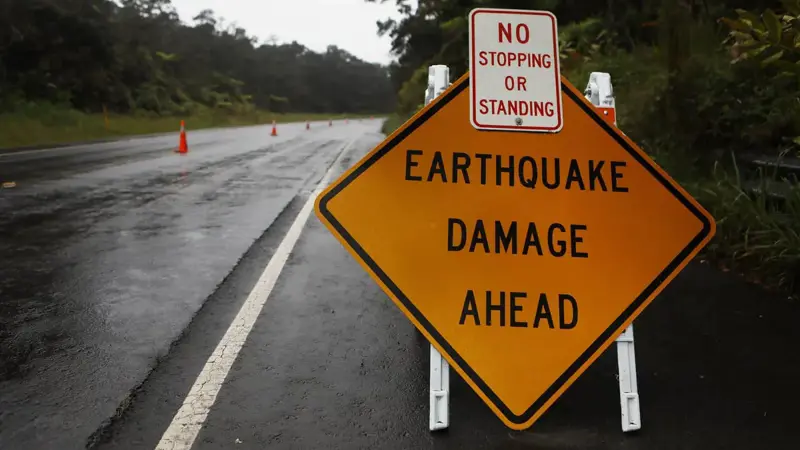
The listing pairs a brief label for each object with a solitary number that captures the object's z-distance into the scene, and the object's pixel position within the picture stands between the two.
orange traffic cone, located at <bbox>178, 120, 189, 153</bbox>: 20.11
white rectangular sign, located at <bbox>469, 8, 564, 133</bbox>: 3.29
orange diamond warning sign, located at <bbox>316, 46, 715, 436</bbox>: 3.21
